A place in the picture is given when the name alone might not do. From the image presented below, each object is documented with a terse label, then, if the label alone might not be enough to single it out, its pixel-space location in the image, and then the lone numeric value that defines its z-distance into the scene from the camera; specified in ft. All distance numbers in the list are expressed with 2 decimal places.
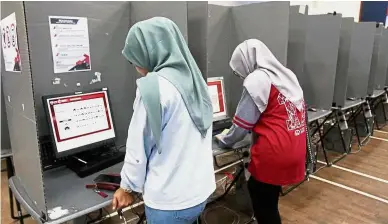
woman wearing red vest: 5.33
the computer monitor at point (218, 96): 8.08
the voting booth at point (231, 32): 5.93
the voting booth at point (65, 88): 3.87
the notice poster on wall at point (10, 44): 3.75
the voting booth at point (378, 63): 13.79
